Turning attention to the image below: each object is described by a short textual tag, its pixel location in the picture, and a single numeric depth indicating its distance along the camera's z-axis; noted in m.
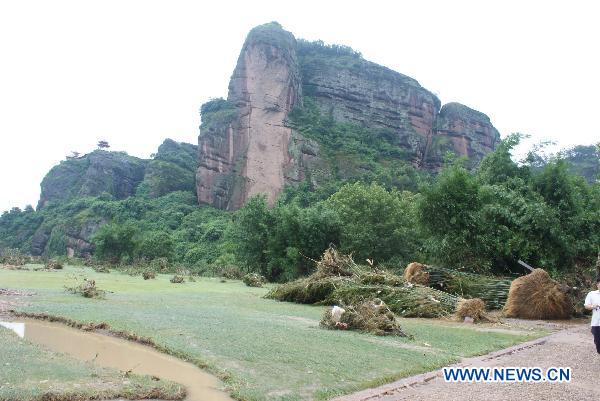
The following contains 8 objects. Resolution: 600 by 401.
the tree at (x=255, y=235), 31.34
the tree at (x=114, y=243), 40.97
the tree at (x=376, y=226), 28.52
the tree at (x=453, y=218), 17.48
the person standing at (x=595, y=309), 7.03
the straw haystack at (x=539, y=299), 12.60
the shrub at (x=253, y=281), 22.98
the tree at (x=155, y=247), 41.54
